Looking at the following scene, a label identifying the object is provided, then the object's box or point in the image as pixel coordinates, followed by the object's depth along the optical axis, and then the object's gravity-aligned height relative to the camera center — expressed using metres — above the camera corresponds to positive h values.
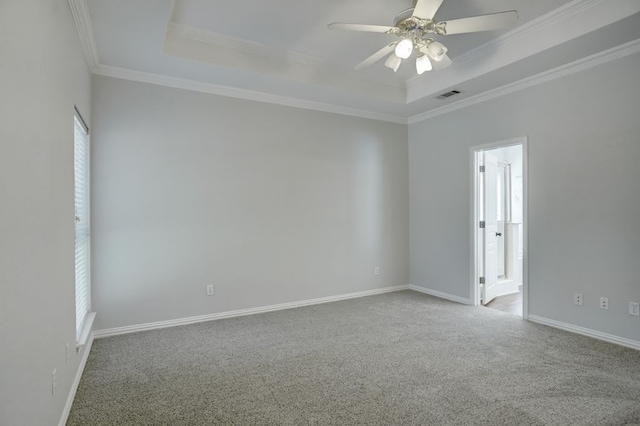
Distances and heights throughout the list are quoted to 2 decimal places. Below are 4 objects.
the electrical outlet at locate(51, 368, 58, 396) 1.85 -0.90
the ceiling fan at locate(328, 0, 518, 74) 2.40 +1.29
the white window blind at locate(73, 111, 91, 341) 2.83 -0.12
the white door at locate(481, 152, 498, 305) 4.64 -0.31
